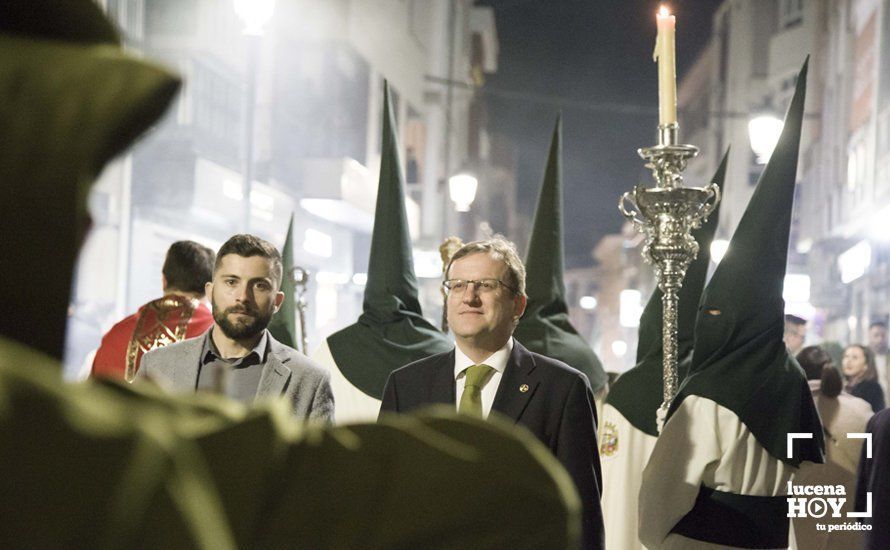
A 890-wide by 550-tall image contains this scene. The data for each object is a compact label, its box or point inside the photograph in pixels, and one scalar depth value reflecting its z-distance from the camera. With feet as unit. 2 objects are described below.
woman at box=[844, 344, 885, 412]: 22.81
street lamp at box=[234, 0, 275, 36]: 27.50
